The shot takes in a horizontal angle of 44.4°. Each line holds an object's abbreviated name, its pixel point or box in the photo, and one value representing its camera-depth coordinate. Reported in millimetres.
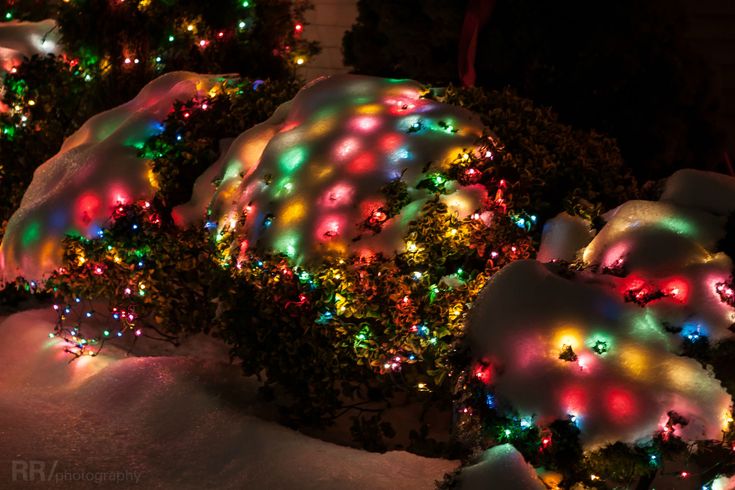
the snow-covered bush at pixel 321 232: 4297
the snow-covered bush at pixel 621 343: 3299
